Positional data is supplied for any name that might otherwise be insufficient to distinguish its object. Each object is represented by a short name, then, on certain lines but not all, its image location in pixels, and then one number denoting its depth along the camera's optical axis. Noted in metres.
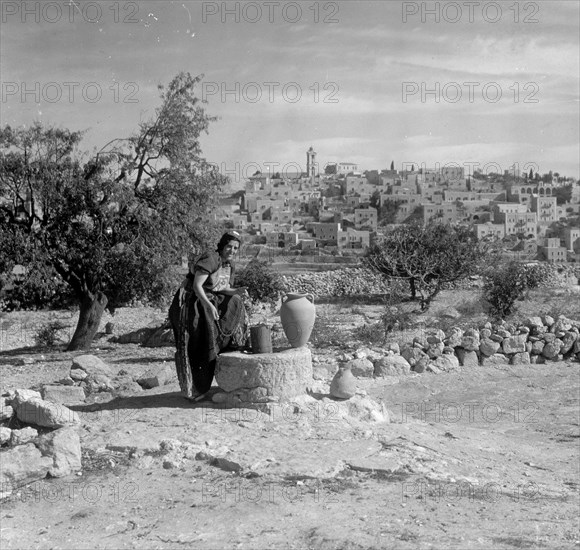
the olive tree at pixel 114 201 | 13.02
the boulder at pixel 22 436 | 6.95
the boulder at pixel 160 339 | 15.42
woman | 8.28
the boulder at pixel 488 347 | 13.34
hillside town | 70.78
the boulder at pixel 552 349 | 13.67
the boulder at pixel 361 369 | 11.91
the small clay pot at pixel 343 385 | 8.47
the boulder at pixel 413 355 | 12.65
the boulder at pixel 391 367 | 12.12
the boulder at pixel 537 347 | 13.71
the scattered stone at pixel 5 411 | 8.08
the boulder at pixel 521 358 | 13.50
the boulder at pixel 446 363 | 12.70
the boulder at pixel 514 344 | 13.52
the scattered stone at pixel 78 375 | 10.17
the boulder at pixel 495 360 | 13.33
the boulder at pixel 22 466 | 6.08
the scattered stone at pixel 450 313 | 19.73
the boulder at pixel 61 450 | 6.38
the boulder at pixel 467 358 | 13.17
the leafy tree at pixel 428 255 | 24.75
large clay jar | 8.90
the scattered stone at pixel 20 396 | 7.70
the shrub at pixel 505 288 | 19.14
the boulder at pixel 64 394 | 8.95
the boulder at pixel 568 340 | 13.79
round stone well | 8.09
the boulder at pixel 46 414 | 7.40
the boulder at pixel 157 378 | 9.95
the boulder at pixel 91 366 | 10.47
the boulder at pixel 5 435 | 6.99
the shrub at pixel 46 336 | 16.64
